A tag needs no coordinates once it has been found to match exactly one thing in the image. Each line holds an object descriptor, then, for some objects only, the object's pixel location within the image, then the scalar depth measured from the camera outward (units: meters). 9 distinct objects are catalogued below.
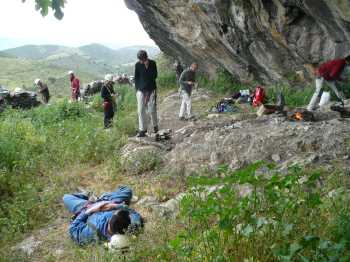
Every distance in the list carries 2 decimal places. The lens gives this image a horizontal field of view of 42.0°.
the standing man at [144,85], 9.55
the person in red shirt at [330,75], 10.94
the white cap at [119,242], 5.10
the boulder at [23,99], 22.55
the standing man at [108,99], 12.56
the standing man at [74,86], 21.20
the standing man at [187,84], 12.81
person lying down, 5.57
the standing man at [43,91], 21.58
